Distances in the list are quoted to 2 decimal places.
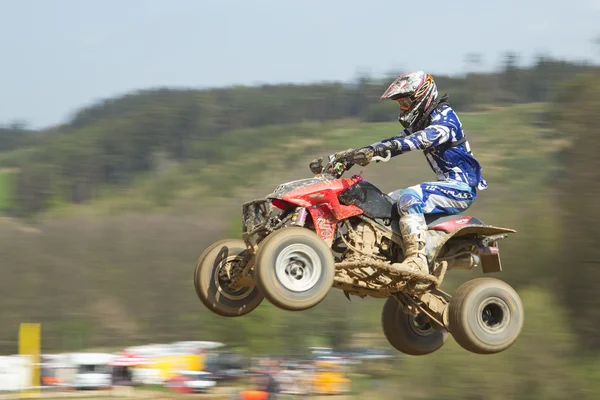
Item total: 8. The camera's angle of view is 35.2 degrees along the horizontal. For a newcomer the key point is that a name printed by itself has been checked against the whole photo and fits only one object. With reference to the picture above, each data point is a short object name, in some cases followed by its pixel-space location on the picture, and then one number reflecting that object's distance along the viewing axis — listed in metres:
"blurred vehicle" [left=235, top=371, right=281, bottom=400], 24.97
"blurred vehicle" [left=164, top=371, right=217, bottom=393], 31.16
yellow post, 29.42
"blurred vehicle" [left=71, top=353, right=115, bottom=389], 30.36
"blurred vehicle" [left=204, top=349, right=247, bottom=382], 32.27
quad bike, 9.21
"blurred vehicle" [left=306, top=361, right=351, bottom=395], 30.22
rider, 9.91
